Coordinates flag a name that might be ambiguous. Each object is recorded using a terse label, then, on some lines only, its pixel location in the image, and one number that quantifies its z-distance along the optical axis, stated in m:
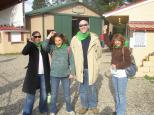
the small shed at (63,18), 14.09
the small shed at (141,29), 6.15
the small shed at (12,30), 12.07
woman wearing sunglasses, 3.10
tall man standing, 3.27
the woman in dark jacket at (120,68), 3.08
